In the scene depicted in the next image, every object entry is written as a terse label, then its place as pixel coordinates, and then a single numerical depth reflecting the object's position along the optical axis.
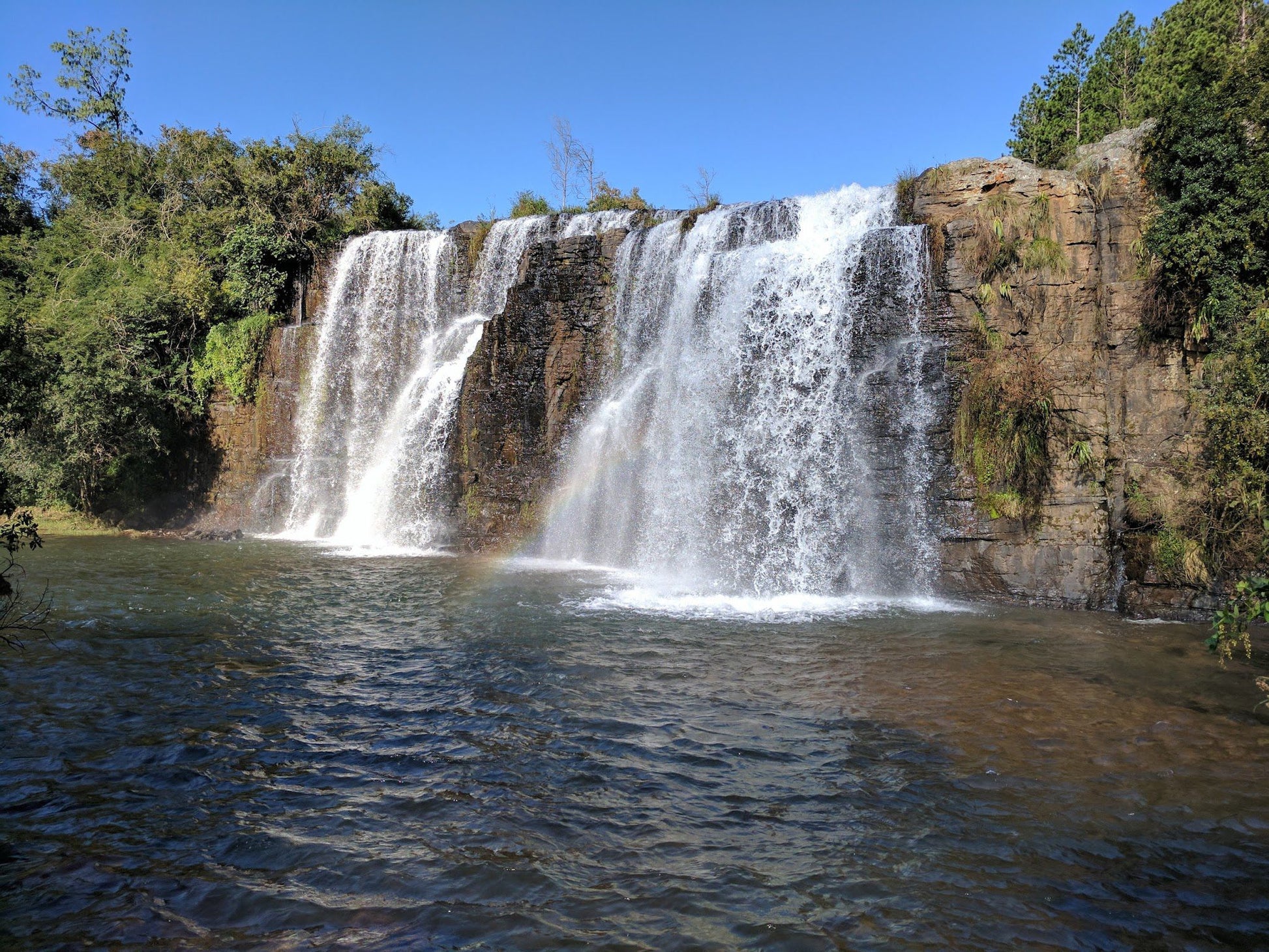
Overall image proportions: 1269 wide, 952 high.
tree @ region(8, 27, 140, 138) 33.69
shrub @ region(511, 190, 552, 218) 26.03
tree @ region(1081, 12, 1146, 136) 31.16
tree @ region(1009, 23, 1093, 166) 33.66
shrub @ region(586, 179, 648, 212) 26.66
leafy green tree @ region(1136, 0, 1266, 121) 24.48
